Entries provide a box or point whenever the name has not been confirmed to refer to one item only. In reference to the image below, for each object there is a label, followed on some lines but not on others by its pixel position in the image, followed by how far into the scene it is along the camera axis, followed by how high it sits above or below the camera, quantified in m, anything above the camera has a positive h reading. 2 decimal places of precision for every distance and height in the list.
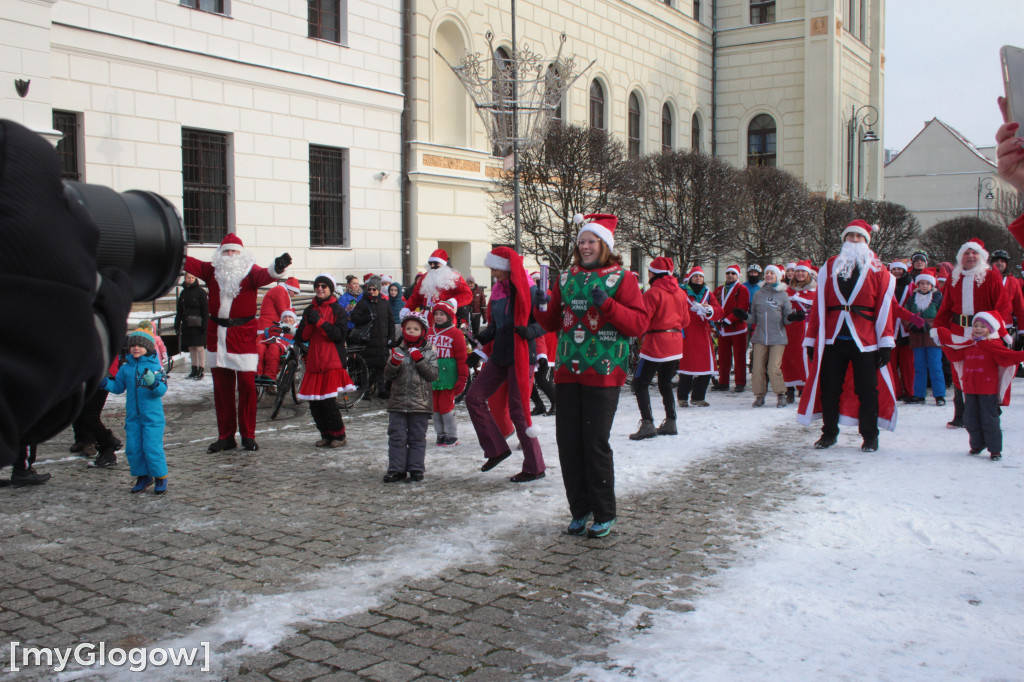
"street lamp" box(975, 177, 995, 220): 57.07 +7.71
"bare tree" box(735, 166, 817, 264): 26.36 +2.73
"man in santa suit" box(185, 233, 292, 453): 8.28 -0.26
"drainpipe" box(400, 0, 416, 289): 19.47 +4.32
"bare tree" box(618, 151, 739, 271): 21.41 +2.38
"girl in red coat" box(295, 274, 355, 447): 8.69 -0.57
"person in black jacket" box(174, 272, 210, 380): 13.35 -0.26
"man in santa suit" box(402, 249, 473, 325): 8.94 +0.14
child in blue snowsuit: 6.50 -0.84
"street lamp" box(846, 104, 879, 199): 37.25 +7.85
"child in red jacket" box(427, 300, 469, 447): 8.00 -0.49
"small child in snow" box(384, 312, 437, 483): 7.05 -0.82
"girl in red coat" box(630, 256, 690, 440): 9.14 -0.43
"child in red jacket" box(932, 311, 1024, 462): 7.65 -0.67
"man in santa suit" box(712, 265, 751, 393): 12.69 -0.43
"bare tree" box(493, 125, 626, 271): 18.25 +2.58
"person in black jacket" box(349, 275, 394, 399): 12.07 -0.24
